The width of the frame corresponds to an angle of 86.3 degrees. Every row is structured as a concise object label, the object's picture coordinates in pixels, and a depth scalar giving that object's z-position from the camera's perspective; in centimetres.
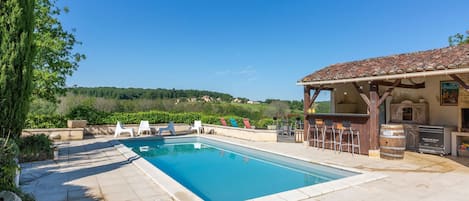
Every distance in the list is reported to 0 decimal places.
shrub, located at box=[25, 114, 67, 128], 1159
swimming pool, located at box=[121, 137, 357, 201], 562
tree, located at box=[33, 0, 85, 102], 902
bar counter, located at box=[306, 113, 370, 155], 770
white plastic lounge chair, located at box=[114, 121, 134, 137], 1327
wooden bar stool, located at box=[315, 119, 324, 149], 908
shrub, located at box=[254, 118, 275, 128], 1557
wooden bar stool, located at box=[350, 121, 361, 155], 795
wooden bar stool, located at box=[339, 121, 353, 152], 820
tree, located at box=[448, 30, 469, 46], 2167
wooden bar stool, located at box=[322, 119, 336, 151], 873
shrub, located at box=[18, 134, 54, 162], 686
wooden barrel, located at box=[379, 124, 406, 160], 695
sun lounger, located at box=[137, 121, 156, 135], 1403
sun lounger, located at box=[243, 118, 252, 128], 1354
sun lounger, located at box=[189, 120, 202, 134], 1531
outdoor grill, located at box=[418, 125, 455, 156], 755
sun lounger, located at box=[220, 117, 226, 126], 1521
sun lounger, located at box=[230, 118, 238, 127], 1459
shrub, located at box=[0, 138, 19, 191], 289
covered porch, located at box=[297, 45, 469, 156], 677
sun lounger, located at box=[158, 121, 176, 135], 1436
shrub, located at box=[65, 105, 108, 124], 1327
